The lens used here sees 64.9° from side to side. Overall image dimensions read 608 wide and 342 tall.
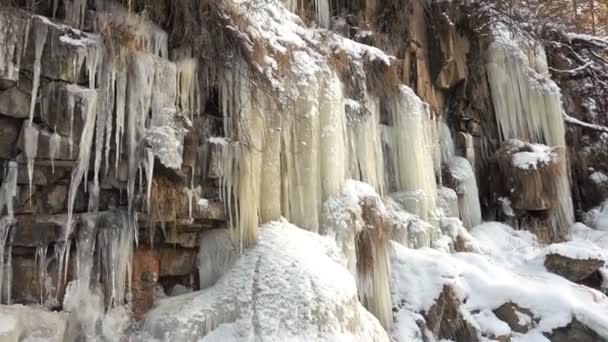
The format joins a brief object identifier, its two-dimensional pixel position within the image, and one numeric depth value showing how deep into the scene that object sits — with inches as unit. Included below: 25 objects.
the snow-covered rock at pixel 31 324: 119.2
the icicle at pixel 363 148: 223.3
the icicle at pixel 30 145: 122.9
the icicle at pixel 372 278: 189.9
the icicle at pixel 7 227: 124.1
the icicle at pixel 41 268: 131.3
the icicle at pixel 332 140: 193.5
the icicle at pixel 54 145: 125.3
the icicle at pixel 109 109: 134.3
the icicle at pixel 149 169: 138.0
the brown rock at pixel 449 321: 186.9
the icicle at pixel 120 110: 135.0
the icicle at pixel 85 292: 134.5
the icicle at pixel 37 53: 121.7
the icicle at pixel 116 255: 139.9
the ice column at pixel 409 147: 254.2
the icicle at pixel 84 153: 129.8
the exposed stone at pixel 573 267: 229.0
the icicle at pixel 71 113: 127.7
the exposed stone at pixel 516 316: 190.2
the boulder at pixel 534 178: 310.5
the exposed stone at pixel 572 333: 184.7
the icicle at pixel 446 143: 318.3
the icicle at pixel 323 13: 274.4
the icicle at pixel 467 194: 299.6
